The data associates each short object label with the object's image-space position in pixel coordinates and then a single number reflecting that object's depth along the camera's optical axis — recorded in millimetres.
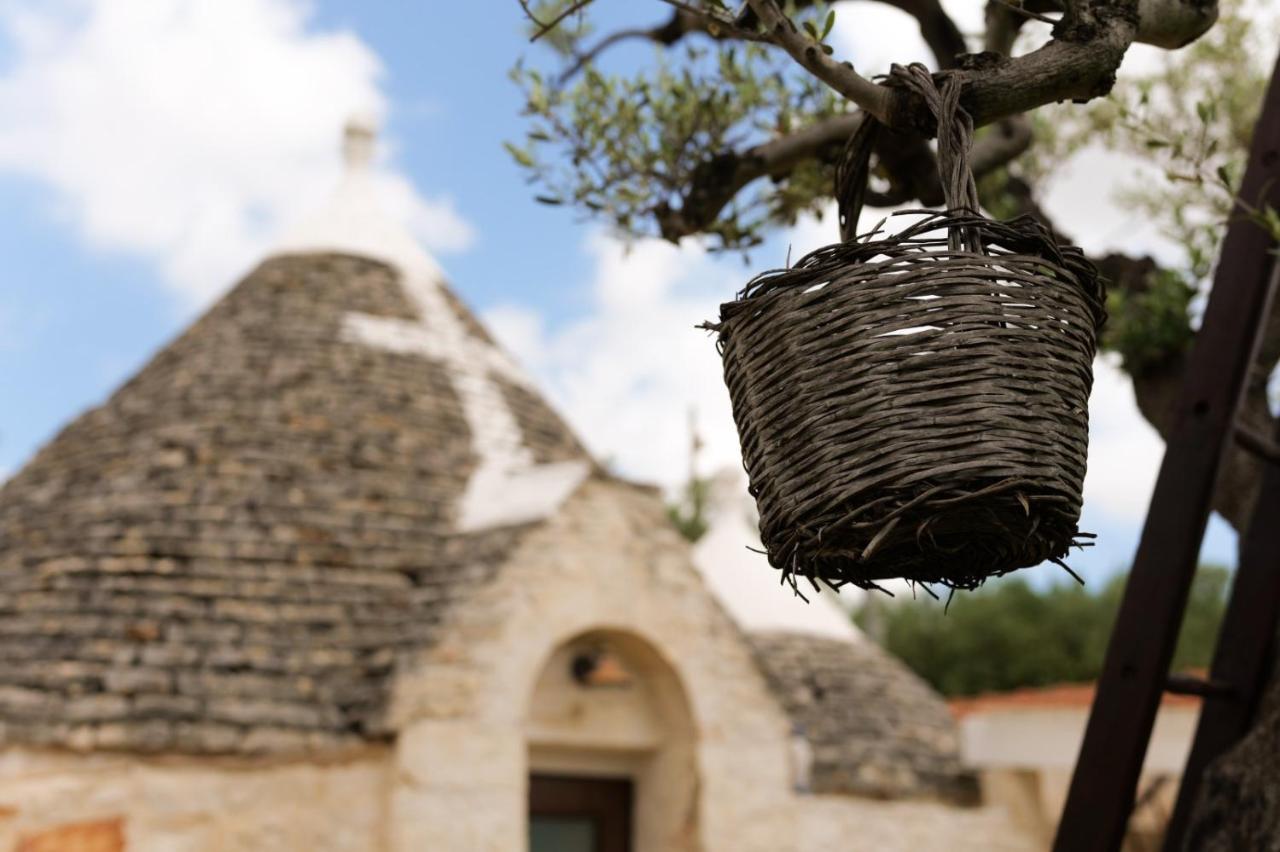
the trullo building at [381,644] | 7301
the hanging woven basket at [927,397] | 1743
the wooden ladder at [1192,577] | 3568
